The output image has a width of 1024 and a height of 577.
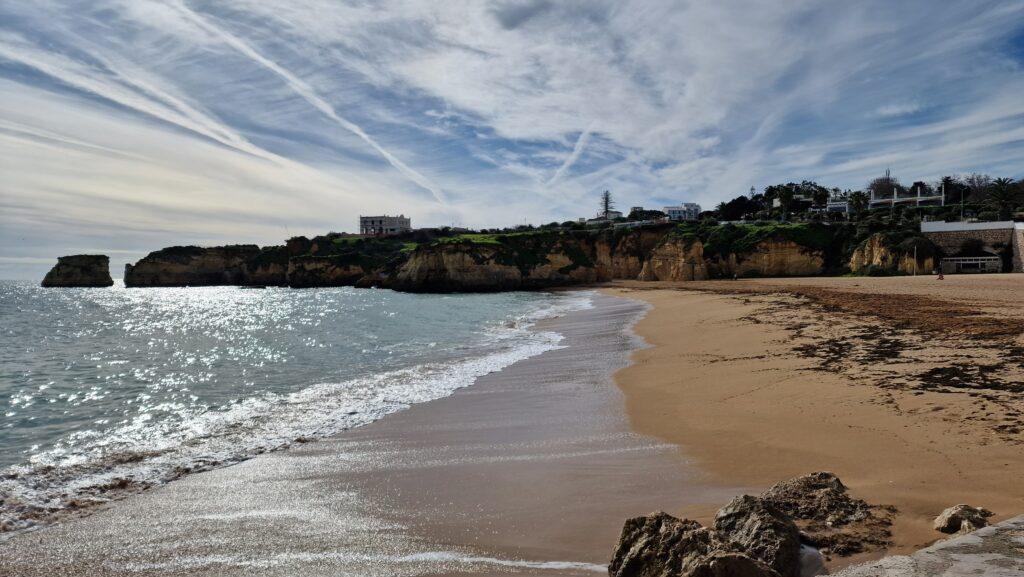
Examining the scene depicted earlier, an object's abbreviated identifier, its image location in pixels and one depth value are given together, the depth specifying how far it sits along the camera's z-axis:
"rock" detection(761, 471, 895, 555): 3.79
